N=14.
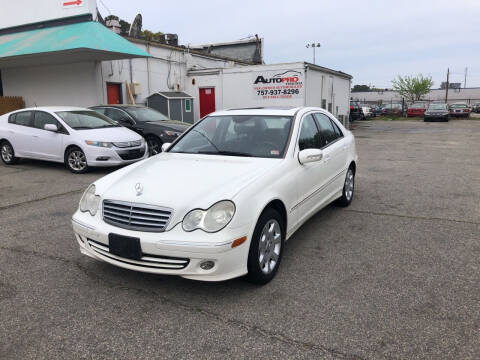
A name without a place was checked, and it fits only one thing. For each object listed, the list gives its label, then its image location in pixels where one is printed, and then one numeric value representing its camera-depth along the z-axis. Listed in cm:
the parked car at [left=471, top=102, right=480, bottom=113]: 4676
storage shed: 1600
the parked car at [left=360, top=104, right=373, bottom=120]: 3484
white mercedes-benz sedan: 304
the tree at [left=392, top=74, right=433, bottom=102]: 5597
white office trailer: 1630
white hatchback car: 848
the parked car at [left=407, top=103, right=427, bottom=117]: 3577
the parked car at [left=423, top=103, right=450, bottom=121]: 2972
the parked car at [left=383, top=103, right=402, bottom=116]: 4018
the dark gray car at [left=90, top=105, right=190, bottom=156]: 1024
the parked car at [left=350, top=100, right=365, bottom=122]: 3031
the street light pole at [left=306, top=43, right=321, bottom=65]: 5461
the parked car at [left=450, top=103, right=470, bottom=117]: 3381
